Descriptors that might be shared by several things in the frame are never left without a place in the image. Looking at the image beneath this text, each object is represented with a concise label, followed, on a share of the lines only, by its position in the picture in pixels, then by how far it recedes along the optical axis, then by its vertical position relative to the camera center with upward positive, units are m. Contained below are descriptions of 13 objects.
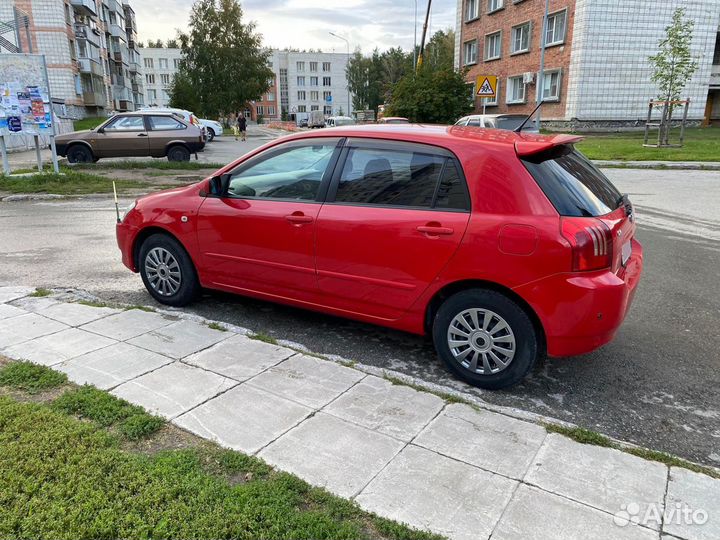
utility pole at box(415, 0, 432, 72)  35.47 +5.90
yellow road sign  21.32 +1.33
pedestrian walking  33.91 -0.11
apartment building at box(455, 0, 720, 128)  26.81 +3.32
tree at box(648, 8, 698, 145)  21.17 +2.18
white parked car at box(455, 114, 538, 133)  19.06 +0.05
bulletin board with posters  13.20 +0.63
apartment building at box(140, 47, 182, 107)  116.62 +10.87
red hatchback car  3.43 -0.78
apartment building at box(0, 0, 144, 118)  41.47 +6.02
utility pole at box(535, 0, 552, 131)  23.68 +3.01
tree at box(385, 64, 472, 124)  32.25 +1.48
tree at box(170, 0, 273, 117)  50.59 +5.63
